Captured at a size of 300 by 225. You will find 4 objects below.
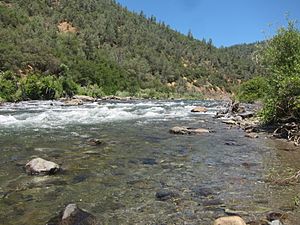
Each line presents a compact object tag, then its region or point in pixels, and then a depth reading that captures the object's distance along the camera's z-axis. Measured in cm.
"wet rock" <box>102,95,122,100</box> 4809
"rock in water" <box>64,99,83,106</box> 3296
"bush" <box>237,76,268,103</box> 3517
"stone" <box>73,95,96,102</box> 4041
